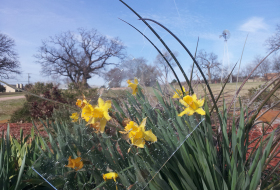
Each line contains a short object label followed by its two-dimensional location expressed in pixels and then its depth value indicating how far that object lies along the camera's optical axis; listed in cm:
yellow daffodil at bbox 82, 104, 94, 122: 75
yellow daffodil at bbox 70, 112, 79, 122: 91
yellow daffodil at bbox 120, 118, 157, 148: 75
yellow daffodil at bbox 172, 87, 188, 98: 99
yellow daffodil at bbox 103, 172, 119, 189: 78
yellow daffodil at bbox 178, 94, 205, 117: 83
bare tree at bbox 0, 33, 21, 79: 2441
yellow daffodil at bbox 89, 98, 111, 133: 76
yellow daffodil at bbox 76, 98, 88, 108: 82
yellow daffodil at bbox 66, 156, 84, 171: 82
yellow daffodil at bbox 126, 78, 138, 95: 96
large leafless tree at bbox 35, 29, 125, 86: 3212
